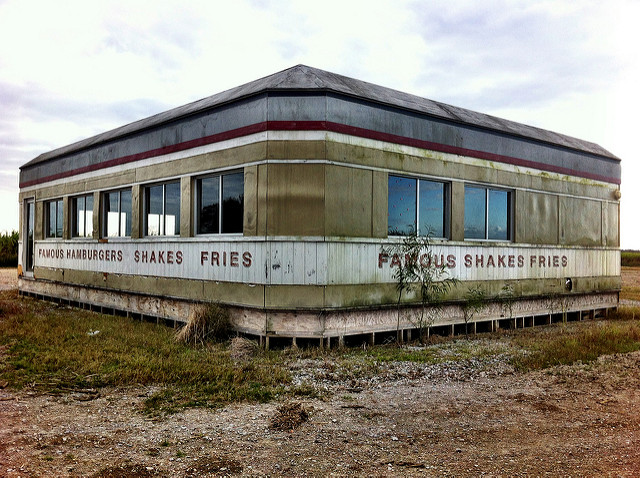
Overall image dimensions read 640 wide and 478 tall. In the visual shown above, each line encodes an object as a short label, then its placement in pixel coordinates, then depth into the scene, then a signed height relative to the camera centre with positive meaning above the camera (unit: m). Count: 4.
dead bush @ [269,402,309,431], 5.78 -1.82
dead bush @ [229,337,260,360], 9.13 -1.74
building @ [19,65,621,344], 9.99 +0.70
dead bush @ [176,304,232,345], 10.09 -1.50
